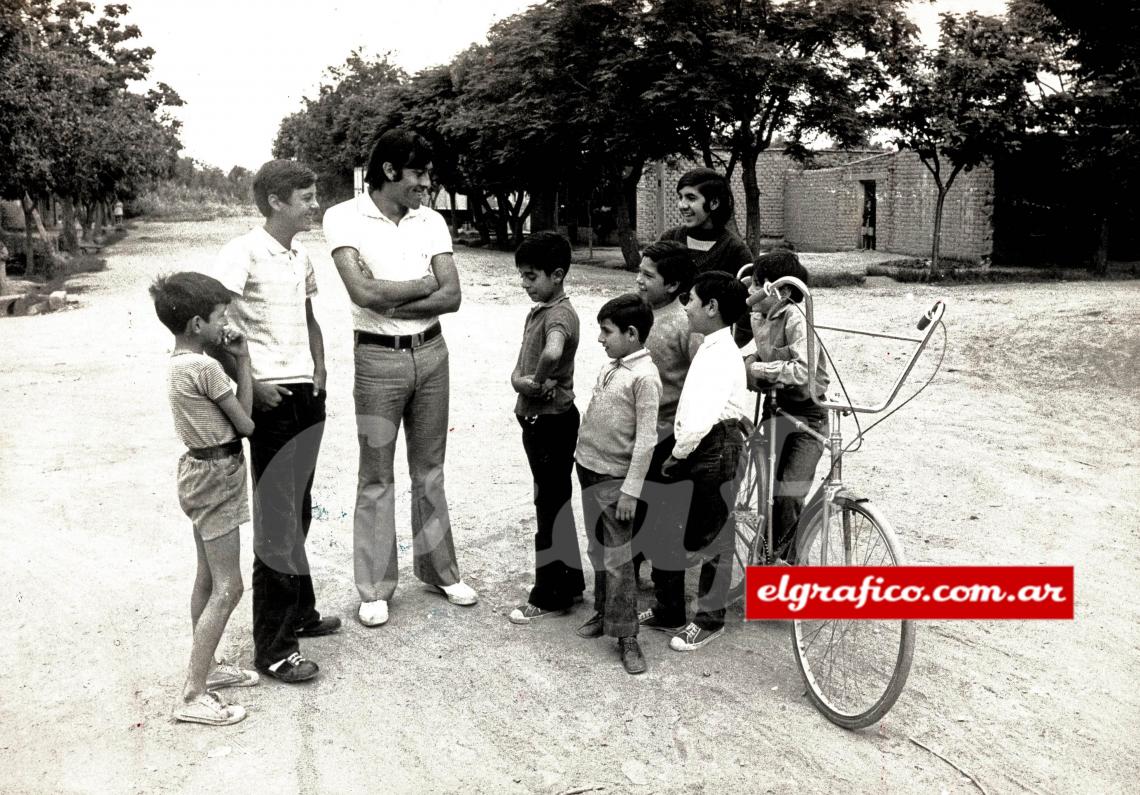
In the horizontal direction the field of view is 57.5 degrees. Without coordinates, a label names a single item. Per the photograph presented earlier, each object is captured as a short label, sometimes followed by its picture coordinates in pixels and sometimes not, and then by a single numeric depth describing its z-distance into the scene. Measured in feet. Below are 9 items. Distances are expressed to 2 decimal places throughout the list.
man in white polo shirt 13.05
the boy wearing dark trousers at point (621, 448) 12.18
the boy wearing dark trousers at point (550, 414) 13.10
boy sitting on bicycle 13.03
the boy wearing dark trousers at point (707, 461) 11.91
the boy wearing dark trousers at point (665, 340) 12.92
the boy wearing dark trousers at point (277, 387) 11.94
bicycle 10.39
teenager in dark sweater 14.46
